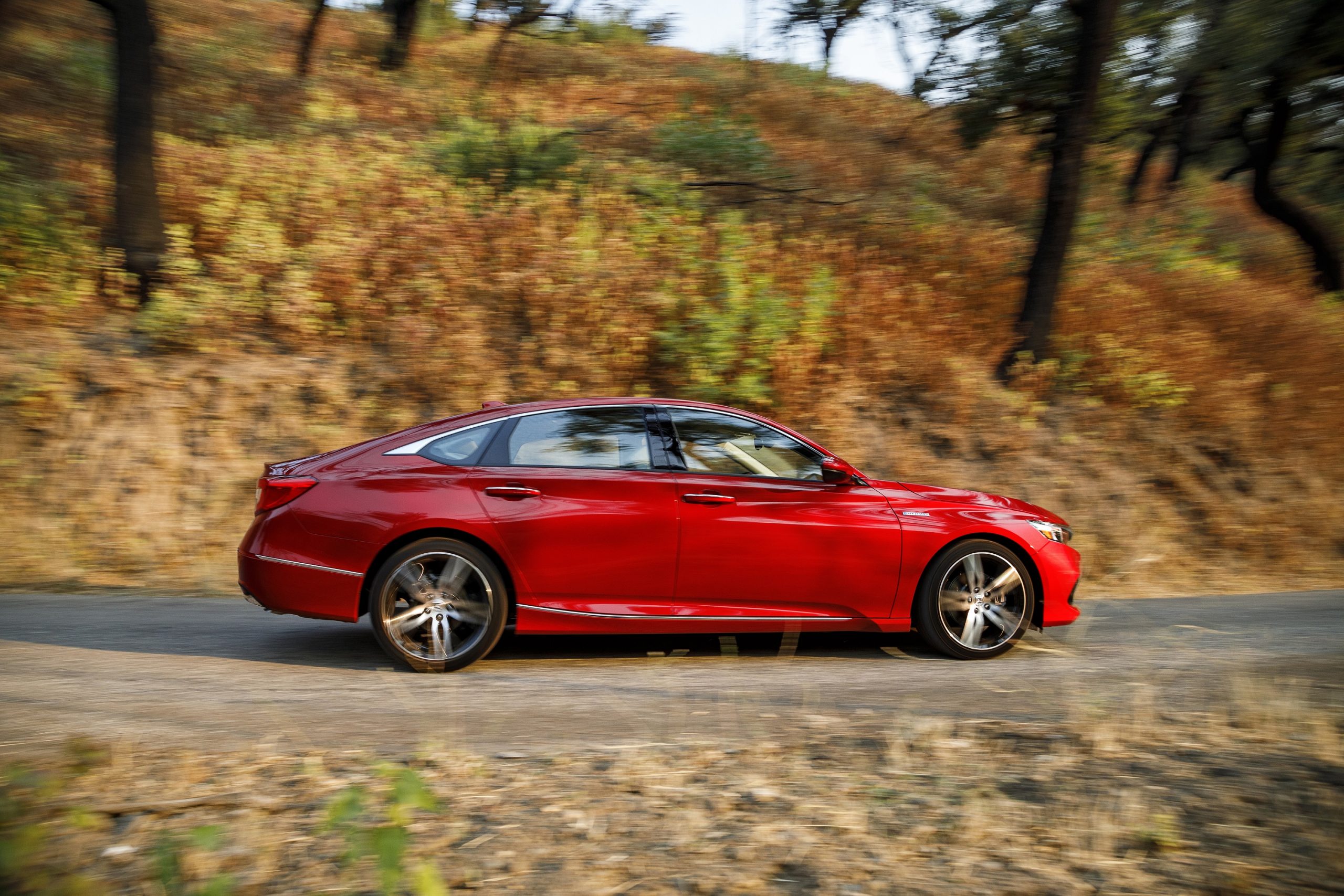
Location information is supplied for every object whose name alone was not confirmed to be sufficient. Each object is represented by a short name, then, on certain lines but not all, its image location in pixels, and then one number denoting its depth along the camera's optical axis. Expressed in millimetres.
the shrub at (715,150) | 16125
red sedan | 5727
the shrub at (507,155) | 14648
